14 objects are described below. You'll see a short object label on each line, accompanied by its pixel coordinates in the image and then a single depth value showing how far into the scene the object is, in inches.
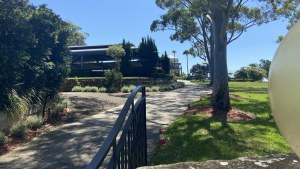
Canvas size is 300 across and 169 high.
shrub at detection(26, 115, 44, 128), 264.6
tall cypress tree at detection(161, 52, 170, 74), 1148.0
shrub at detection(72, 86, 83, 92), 657.5
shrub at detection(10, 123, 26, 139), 238.1
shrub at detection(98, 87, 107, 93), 657.6
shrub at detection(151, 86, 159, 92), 714.5
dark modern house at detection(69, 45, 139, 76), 1220.4
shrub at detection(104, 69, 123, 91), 696.4
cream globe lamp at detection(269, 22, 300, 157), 32.4
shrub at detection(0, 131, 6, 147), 214.6
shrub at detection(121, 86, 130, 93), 656.0
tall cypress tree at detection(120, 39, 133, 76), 986.0
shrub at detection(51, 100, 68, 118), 320.8
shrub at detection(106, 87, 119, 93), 661.0
